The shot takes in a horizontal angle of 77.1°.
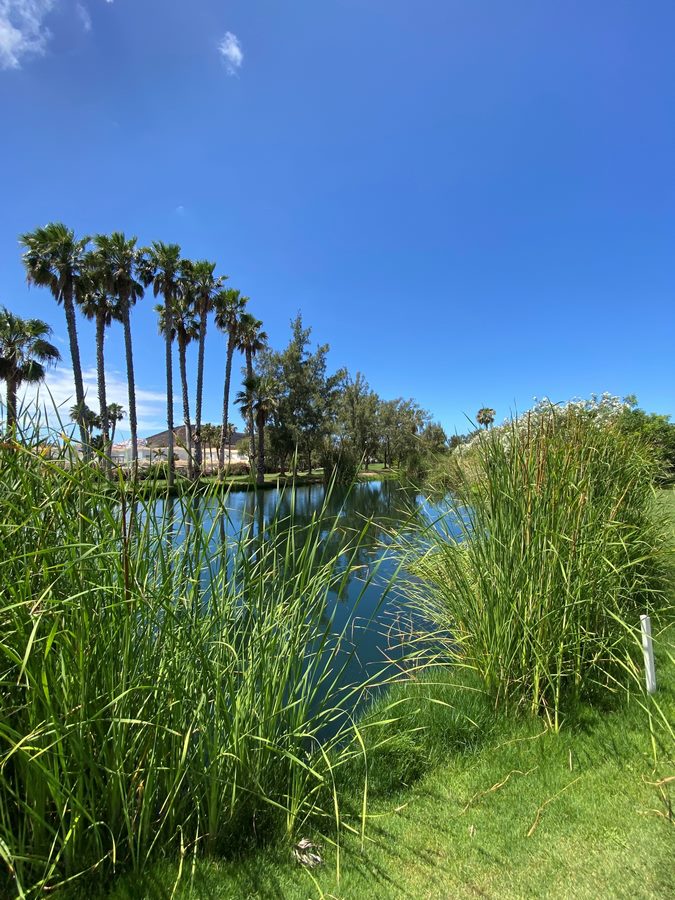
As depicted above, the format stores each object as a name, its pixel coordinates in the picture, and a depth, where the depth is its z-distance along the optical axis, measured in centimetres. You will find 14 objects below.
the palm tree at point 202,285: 2503
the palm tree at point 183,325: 2514
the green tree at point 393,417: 3872
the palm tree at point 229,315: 2667
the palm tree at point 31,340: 1642
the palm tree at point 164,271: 2352
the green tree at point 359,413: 3620
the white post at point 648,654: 213
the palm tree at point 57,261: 1886
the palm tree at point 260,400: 2973
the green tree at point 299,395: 3284
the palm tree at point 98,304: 2078
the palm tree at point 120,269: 2130
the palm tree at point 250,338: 2867
